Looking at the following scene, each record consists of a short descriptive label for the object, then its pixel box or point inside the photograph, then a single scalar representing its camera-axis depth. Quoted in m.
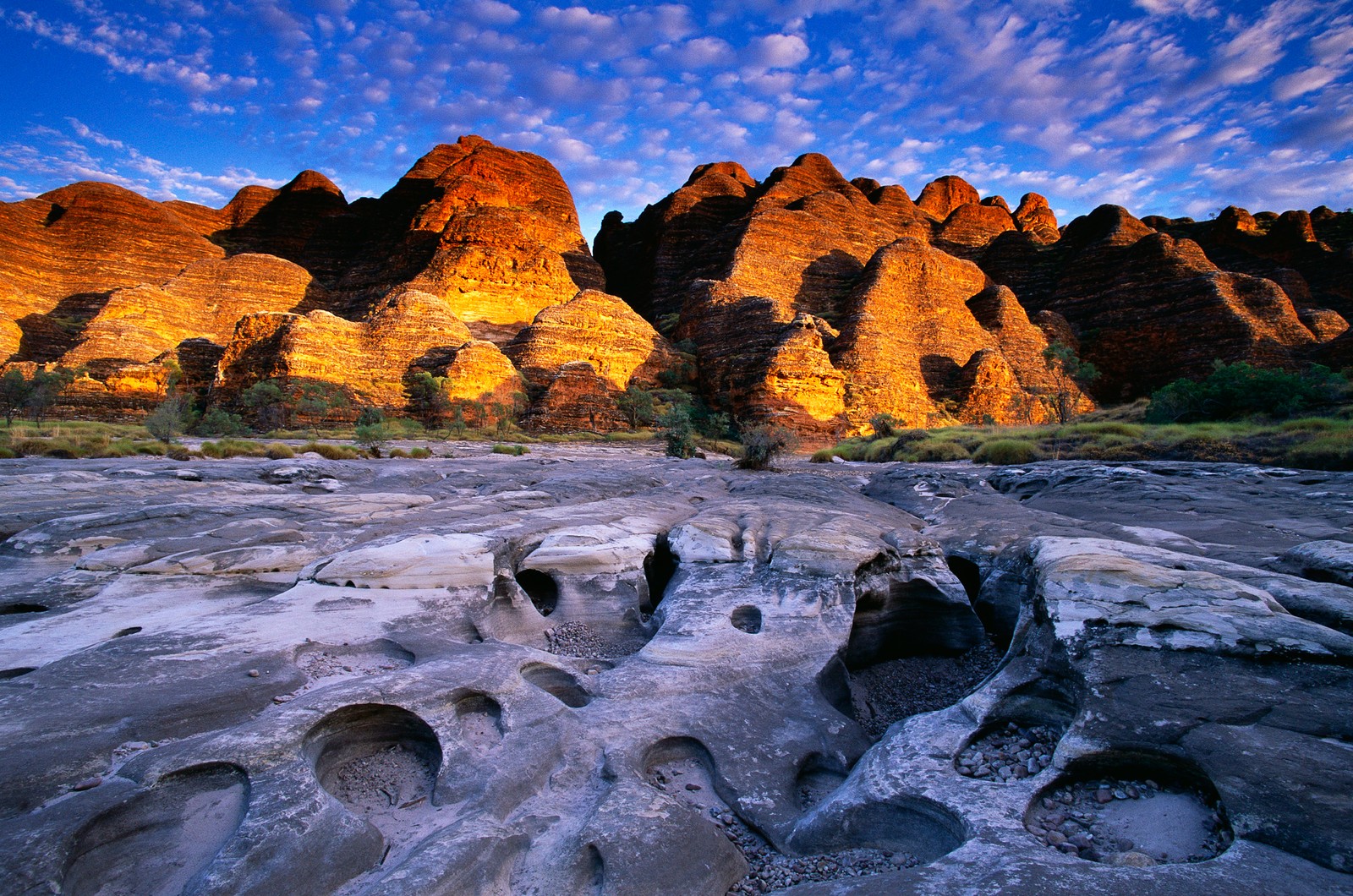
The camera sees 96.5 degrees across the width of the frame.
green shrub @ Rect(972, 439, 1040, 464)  17.23
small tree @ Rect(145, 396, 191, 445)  19.53
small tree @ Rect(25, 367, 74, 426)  28.80
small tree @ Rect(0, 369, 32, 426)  27.62
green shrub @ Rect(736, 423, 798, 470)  14.95
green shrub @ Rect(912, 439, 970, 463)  19.67
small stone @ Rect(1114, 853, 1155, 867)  2.09
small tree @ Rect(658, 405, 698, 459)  24.03
